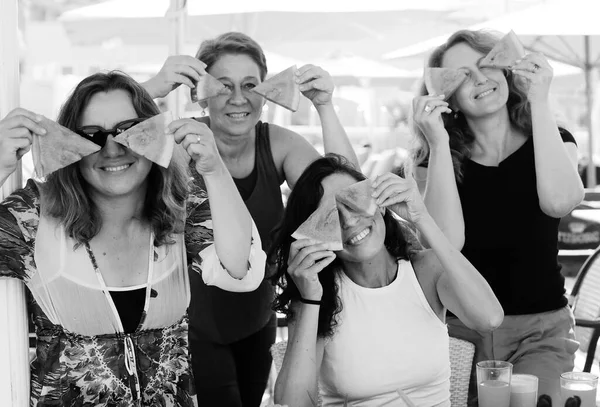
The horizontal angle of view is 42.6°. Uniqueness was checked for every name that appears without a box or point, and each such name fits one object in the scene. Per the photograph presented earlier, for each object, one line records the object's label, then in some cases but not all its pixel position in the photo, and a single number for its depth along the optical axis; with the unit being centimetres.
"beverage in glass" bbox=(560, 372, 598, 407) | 207
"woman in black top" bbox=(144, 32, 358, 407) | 302
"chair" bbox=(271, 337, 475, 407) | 272
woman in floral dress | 216
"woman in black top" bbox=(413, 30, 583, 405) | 297
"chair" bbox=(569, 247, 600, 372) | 394
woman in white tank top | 245
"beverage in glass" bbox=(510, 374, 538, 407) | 214
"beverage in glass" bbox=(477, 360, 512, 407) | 212
